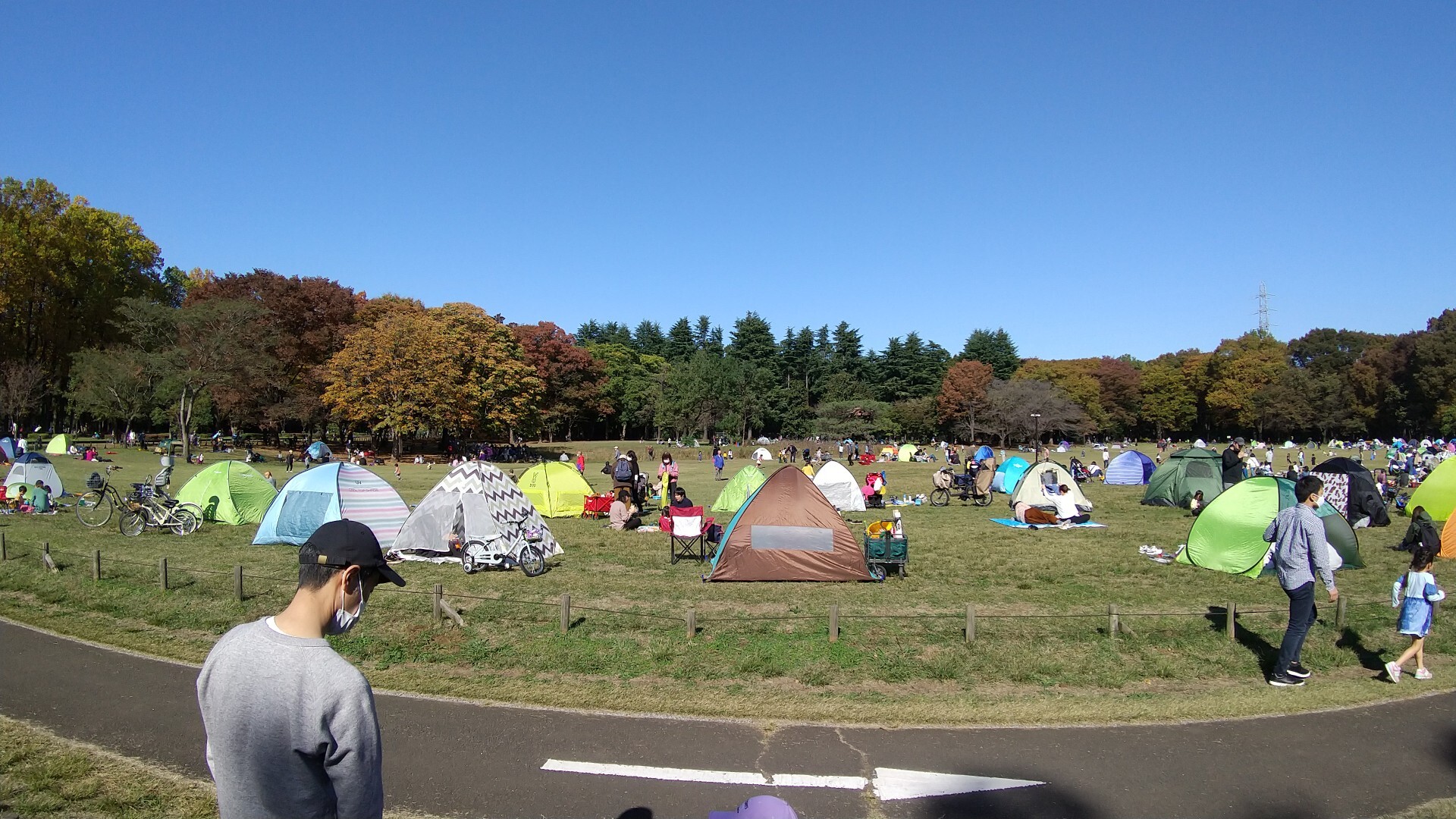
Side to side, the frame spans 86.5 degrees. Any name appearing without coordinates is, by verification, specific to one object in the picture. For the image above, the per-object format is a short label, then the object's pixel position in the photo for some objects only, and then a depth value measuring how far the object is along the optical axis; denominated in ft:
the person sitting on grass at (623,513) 63.41
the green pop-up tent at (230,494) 64.54
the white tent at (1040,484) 71.15
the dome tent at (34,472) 70.64
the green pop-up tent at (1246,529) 46.68
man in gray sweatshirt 8.25
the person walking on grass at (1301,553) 26.00
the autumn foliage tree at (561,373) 231.30
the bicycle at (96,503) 62.95
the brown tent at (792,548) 44.47
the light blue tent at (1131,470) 111.45
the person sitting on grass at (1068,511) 68.33
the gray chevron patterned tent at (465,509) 49.98
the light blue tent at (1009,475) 89.81
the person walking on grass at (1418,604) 27.89
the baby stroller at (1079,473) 111.04
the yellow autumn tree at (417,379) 158.61
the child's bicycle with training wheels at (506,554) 46.80
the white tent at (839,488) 80.43
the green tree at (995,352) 299.38
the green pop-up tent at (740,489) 79.00
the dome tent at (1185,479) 78.43
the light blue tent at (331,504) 53.26
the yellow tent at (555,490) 71.26
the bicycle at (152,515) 58.90
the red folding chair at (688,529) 50.57
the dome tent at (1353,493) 67.21
